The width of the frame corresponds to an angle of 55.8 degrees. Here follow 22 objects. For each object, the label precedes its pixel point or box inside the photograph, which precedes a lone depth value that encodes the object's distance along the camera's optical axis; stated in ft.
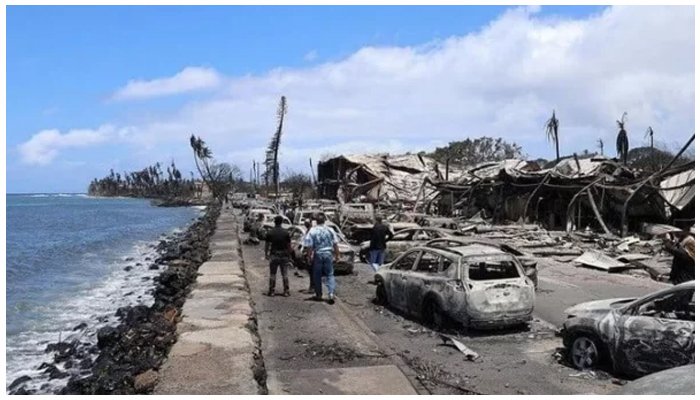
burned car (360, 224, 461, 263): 65.41
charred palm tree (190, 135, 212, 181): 296.51
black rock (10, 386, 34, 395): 36.23
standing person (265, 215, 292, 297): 46.93
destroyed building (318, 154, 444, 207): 149.38
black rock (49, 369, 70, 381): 38.70
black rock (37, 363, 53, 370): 41.56
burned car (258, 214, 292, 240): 98.73
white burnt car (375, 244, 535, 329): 34.86
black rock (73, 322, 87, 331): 53.72
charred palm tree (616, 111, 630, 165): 145.46
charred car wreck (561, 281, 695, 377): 25.31
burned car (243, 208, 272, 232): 114.50
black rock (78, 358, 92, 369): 40.12
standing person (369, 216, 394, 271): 55.11
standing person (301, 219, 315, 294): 44.32
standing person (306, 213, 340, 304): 44.16
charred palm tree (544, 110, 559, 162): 173.99
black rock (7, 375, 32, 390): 37.81
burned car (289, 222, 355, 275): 62.59
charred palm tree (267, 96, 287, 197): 171.07
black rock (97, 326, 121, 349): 43.96
